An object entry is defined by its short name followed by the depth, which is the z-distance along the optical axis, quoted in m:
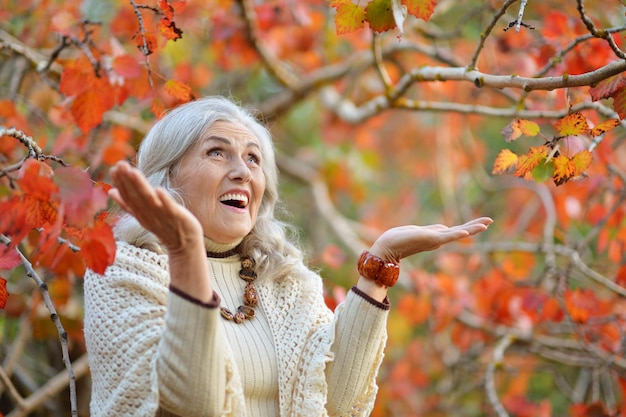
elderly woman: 1.86
